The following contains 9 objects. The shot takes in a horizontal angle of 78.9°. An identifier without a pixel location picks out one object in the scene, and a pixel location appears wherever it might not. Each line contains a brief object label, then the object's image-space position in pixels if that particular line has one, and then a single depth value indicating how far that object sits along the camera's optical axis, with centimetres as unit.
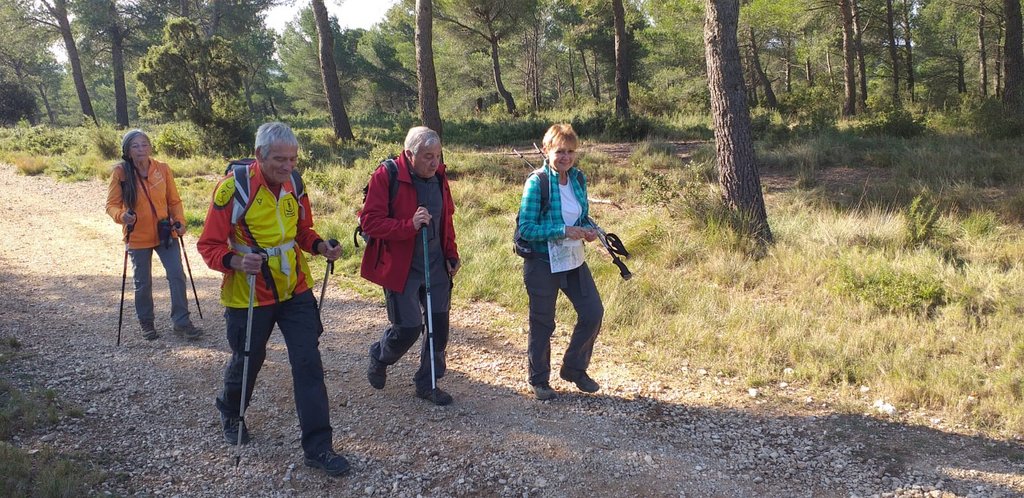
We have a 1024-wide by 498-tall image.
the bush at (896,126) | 1300
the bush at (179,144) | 1625
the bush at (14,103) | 3097
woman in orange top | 522
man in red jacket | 365
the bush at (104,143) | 1688
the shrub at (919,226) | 694
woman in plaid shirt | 388
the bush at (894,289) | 541
